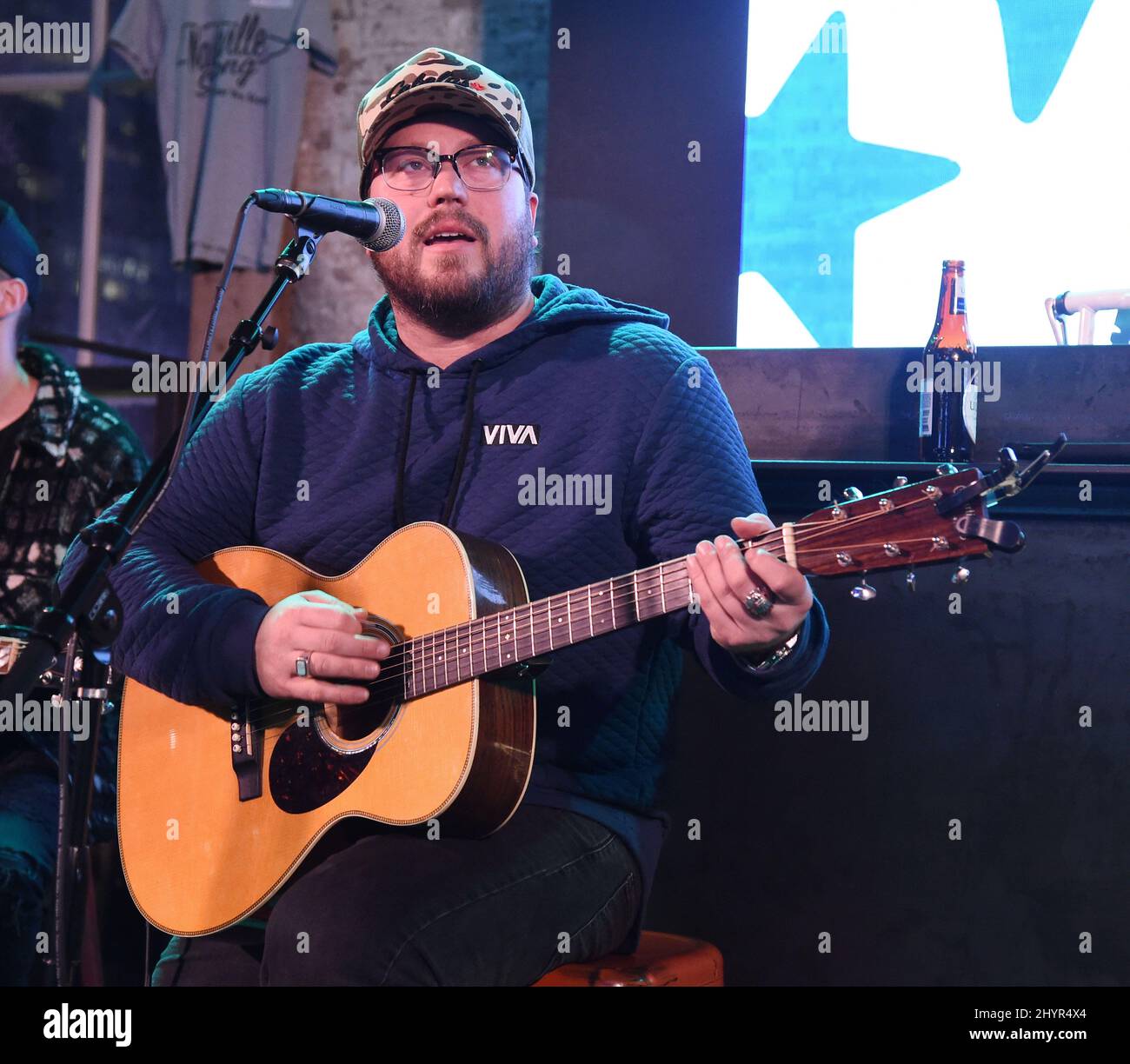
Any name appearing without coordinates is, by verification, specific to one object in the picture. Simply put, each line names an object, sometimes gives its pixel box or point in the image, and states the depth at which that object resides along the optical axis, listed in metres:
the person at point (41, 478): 2.56
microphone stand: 1.61
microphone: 1.77
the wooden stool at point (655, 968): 1.84
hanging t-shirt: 4.07
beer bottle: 2.67
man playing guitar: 1.73
